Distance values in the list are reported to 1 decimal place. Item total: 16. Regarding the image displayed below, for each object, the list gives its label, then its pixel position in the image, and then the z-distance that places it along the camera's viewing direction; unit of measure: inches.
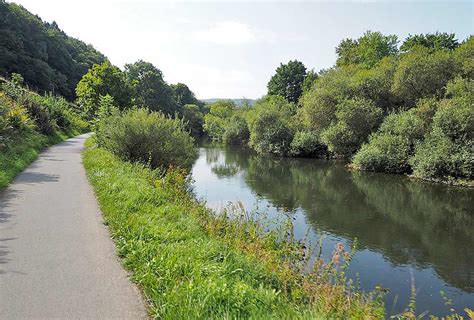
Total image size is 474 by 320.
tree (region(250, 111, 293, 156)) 1962.4
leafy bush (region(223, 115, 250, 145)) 2684.5
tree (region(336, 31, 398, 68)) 2369.6
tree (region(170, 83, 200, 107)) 4584.2
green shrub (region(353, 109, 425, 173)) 1331.2
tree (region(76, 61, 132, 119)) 1589.6
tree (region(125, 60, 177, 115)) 3078.2
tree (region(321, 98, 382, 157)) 1565.0
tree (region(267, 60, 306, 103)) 3134.8
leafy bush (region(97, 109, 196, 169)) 735.1
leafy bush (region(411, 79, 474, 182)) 1122.7
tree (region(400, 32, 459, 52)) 2149.4
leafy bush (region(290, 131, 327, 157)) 1830.7
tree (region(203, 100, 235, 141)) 3251.2
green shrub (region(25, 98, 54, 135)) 995.3
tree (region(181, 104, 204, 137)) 3758.4
